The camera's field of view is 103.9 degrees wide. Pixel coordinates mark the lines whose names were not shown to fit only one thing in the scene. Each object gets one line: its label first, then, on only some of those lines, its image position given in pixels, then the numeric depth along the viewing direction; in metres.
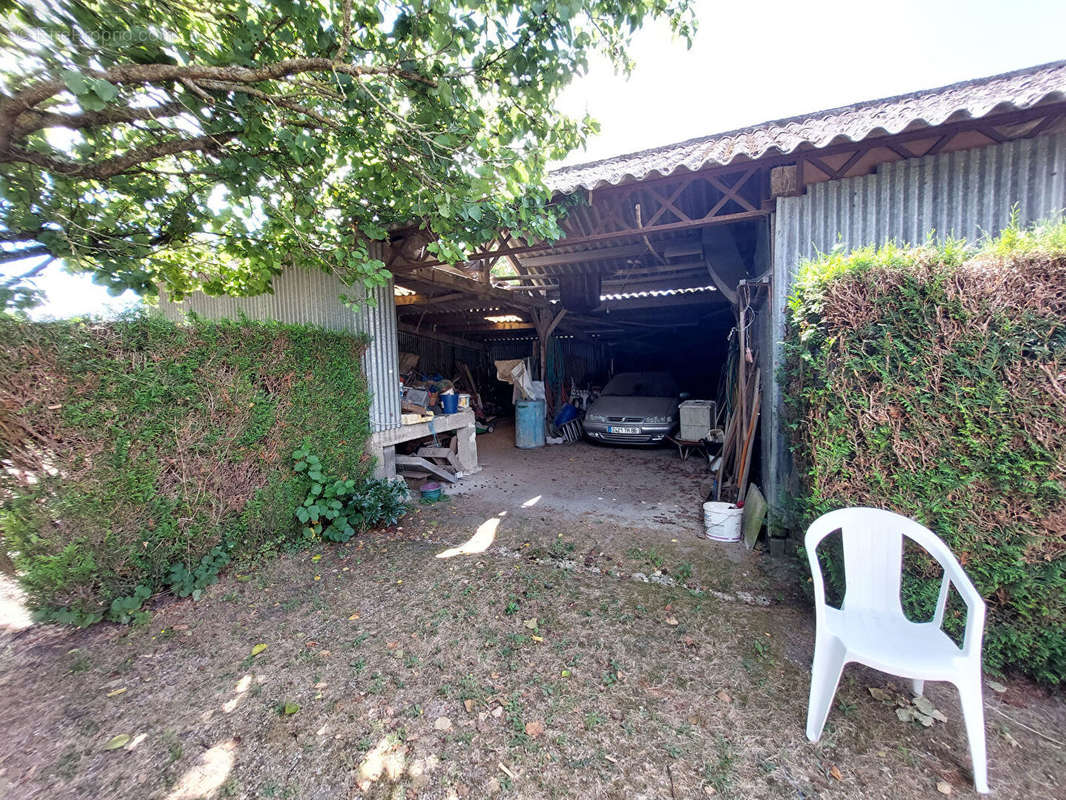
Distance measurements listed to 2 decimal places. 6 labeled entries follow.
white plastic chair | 1.60
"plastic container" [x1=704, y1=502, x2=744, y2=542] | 3.97
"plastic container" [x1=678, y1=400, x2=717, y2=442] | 7.81
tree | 2.28
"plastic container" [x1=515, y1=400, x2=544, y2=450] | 9.00
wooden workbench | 5.24
